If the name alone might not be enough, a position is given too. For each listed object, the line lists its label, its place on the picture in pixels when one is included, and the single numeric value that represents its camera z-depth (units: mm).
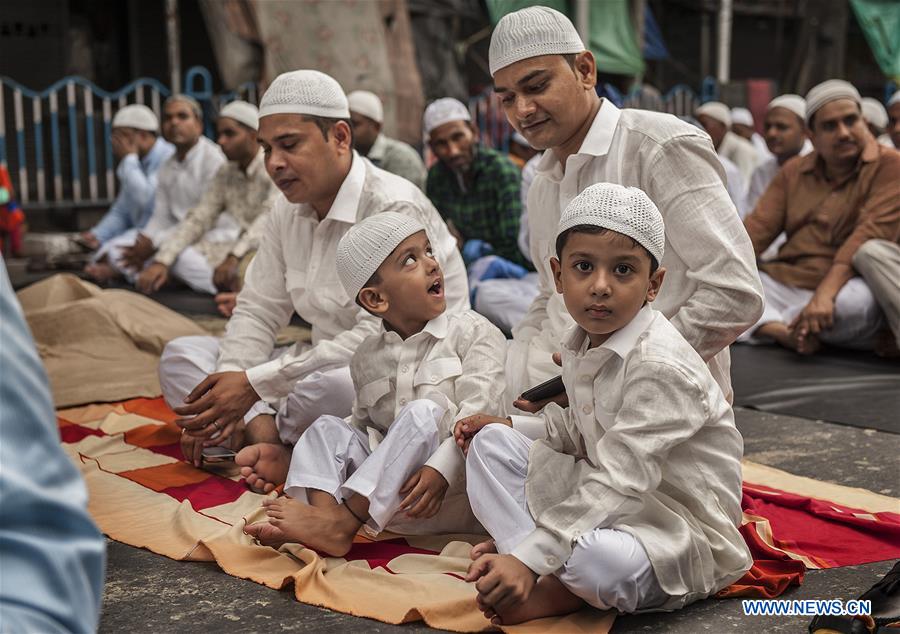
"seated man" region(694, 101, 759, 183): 9203
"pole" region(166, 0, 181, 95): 10711
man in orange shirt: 5199
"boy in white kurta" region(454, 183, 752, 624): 2131
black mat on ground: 4102
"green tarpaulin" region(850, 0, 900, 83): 15156
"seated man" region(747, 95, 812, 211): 7176
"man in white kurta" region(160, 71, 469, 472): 3299
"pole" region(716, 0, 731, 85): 14352
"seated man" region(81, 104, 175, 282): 8352
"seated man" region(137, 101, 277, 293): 6488
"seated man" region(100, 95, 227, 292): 7285
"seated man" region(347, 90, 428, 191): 6516
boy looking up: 2611
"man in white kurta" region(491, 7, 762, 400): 2707
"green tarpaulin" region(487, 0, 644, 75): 12969
